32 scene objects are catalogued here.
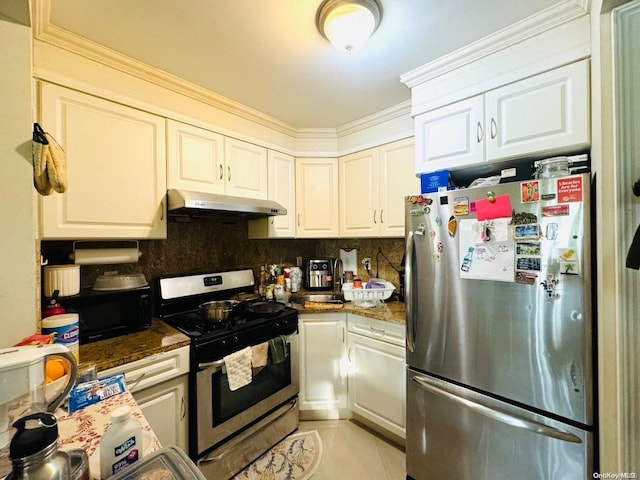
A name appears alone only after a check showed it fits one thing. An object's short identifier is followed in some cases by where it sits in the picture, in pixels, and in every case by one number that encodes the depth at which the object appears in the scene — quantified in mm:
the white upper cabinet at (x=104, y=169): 1333
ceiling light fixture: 1139
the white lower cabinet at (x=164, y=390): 1309
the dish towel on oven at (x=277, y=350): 1800
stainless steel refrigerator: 1070
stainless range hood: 1620
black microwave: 1397
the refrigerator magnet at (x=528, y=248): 1140
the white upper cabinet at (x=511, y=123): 1224
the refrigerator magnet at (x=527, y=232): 1141
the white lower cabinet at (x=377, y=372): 1808
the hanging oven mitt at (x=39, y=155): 885
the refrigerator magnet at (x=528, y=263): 1140
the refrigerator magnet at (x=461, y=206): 1335
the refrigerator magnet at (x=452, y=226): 1367
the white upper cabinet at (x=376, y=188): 2072
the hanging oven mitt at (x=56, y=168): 907
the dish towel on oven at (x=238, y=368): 1569
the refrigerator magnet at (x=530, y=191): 1143
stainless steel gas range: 1496
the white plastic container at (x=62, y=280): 1297
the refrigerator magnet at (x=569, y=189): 1056
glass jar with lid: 1190
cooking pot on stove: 1796
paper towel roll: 1514
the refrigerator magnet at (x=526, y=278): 1148
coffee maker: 2629
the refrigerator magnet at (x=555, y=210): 1084
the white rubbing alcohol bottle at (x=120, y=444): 572
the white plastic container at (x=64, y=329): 1088
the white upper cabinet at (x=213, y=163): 1753
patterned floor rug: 1648
